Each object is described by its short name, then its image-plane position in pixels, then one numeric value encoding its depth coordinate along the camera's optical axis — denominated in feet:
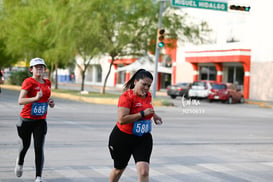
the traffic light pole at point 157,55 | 93.81
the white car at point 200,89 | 123.54
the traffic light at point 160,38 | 88.17
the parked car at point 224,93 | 120.88
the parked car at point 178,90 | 132.57
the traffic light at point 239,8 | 81.82
